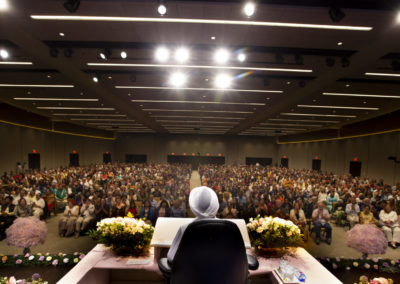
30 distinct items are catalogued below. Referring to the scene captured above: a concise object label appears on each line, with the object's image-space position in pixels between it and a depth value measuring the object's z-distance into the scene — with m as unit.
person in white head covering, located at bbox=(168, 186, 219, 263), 1.85
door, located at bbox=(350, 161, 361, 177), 18.92
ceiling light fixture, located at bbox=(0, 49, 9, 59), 5.91
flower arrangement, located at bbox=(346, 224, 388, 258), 4.54
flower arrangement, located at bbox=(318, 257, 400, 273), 4.36
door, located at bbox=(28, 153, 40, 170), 18.72
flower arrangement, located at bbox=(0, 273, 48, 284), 1.94
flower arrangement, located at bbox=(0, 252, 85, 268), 4.09
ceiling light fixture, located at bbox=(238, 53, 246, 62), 6.00
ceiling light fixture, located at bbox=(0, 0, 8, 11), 4.07
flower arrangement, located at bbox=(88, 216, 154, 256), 2.89
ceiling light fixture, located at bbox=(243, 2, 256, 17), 3.88
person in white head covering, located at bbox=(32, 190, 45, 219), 8.12
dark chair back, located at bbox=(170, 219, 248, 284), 1.54
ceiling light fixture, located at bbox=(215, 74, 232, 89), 7.69
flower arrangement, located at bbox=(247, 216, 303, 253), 2.96
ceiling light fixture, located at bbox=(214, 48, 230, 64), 5.92
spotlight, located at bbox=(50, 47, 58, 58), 5.86
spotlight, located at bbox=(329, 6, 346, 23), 3.91
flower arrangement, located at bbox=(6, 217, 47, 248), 4.16
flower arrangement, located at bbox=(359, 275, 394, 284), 2.24
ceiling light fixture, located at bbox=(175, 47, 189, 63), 5.90
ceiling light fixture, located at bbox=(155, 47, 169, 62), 5.85
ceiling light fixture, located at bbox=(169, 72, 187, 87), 7.50
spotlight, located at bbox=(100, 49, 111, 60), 5.93
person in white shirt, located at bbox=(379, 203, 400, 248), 7.06
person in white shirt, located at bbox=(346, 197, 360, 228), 8.16
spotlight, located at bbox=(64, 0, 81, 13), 3.86
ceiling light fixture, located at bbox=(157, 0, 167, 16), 3.83
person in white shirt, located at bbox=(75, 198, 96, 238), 7.21
